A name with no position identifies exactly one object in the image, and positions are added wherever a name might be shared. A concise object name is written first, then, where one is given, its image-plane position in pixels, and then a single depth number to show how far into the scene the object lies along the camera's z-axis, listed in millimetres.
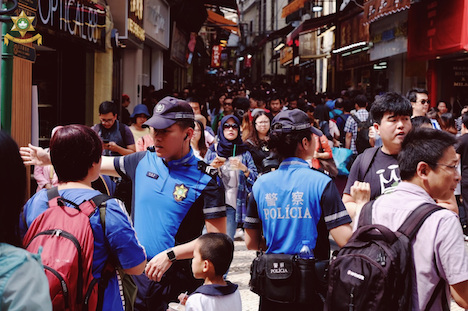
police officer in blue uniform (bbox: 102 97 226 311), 3559
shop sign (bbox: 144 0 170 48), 16969
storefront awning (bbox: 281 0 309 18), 27959
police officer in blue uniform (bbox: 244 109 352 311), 3512
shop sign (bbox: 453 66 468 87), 15070
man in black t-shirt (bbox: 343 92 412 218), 4133
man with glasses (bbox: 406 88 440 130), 7438
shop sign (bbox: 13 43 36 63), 5828
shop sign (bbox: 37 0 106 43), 7930
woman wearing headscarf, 7621
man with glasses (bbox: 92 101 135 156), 7629
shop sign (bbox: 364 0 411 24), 13710
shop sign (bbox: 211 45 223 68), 47406
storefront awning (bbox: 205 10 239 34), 31273
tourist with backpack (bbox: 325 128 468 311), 2693
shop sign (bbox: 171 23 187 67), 22891
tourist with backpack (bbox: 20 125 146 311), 2541
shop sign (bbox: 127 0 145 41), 13435
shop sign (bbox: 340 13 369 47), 19094
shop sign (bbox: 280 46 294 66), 35219
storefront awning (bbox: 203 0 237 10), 25594
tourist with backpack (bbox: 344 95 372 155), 8852
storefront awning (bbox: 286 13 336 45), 24547
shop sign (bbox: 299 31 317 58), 27922
